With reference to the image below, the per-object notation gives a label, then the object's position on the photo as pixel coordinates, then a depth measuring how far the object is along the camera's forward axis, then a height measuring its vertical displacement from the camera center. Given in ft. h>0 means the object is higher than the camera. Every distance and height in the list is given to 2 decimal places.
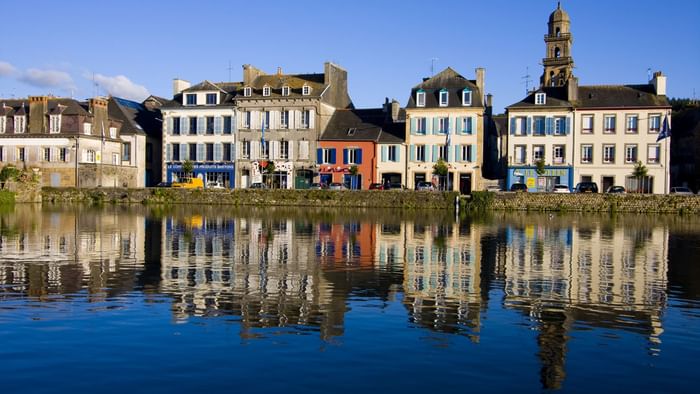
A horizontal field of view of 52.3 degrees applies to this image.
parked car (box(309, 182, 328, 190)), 199.39 +1.35
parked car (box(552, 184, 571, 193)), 176.90 +0.96
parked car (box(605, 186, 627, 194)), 176.35 +0.84
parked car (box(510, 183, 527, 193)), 185.08 +1.43
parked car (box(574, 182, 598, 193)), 177.58 +1.51
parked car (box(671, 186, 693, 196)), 173.27 +0.95
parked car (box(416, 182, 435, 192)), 186.20 +1.49
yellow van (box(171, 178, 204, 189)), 198.86 +1.65
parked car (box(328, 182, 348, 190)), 189.81 +1.34
